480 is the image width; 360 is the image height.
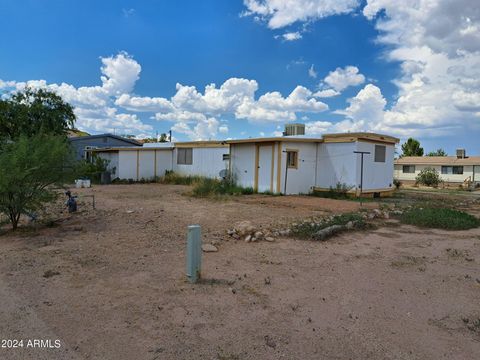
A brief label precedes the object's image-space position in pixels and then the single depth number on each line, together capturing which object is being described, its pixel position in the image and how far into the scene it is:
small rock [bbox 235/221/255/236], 7.01
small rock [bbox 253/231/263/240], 6.84
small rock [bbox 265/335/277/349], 3.02
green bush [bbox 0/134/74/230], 7.14
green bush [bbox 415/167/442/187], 32.12
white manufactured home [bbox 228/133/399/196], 15.51
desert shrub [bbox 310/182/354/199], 15.49
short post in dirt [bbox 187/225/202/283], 4.43
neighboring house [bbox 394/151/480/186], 35.19
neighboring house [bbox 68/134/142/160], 29.19
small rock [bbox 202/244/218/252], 5.93
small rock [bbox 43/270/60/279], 4.64
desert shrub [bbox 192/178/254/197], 14.36
